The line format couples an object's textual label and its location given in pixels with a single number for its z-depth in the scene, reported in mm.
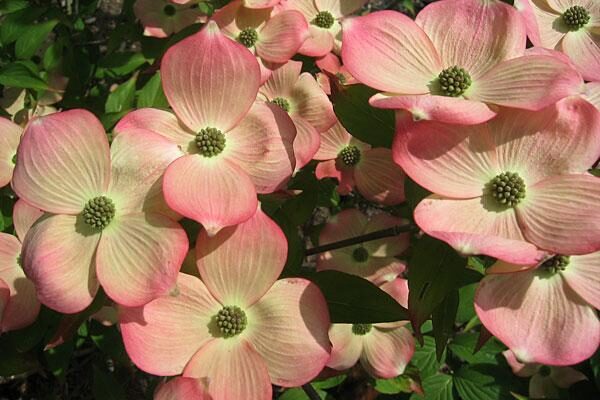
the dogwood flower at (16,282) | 422
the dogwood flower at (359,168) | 474
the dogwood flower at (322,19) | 547
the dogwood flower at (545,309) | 363
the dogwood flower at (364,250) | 512
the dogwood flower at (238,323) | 375
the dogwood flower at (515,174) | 363
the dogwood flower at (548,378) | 601
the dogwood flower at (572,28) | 460
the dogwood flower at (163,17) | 614
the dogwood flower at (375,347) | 518
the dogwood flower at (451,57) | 371
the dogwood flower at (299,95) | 493
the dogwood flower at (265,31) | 516
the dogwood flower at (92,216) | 364
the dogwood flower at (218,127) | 379
